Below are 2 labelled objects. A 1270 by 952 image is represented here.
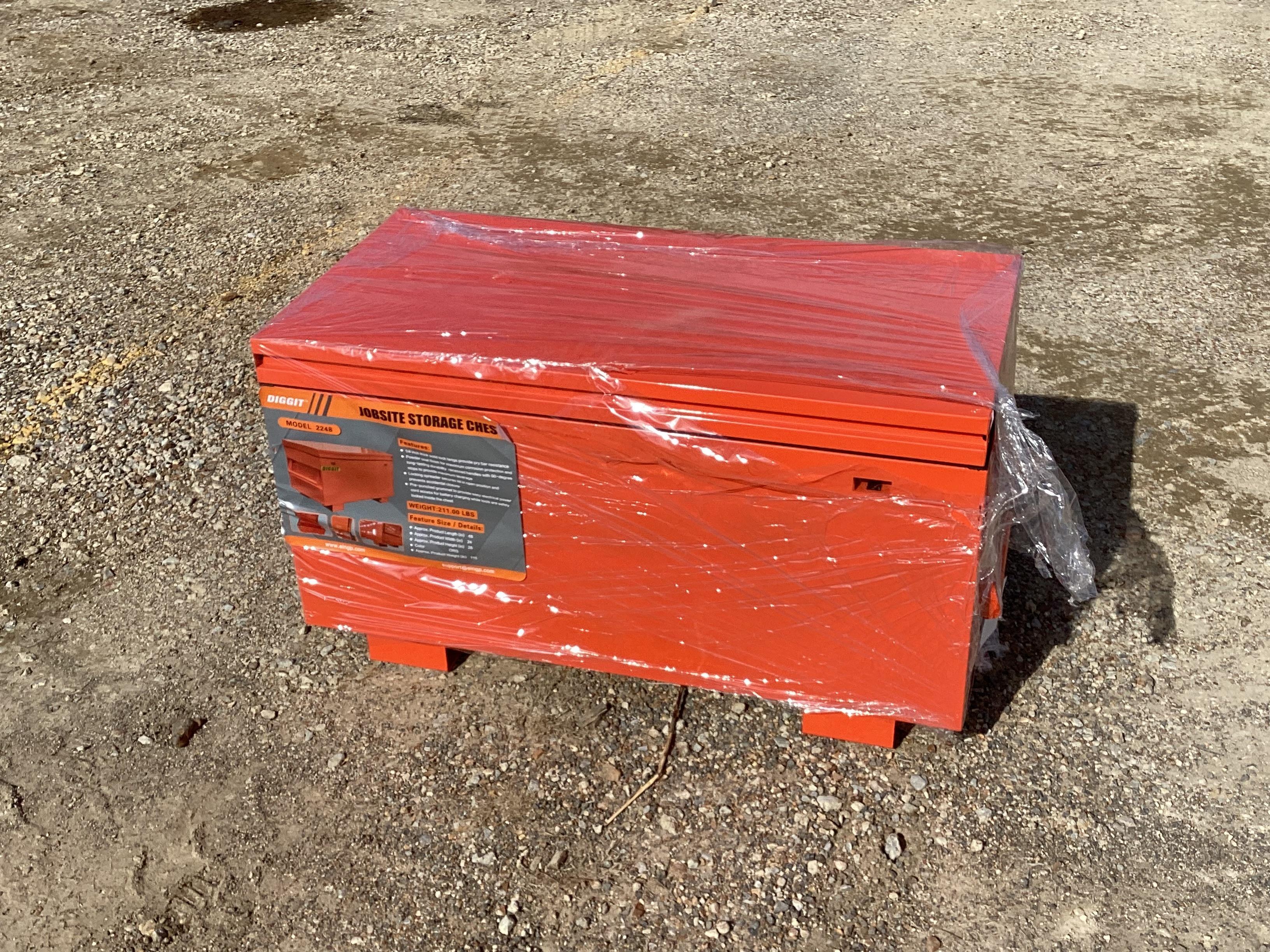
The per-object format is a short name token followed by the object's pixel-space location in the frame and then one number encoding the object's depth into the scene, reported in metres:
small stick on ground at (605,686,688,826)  2.46
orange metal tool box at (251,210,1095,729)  2.16
